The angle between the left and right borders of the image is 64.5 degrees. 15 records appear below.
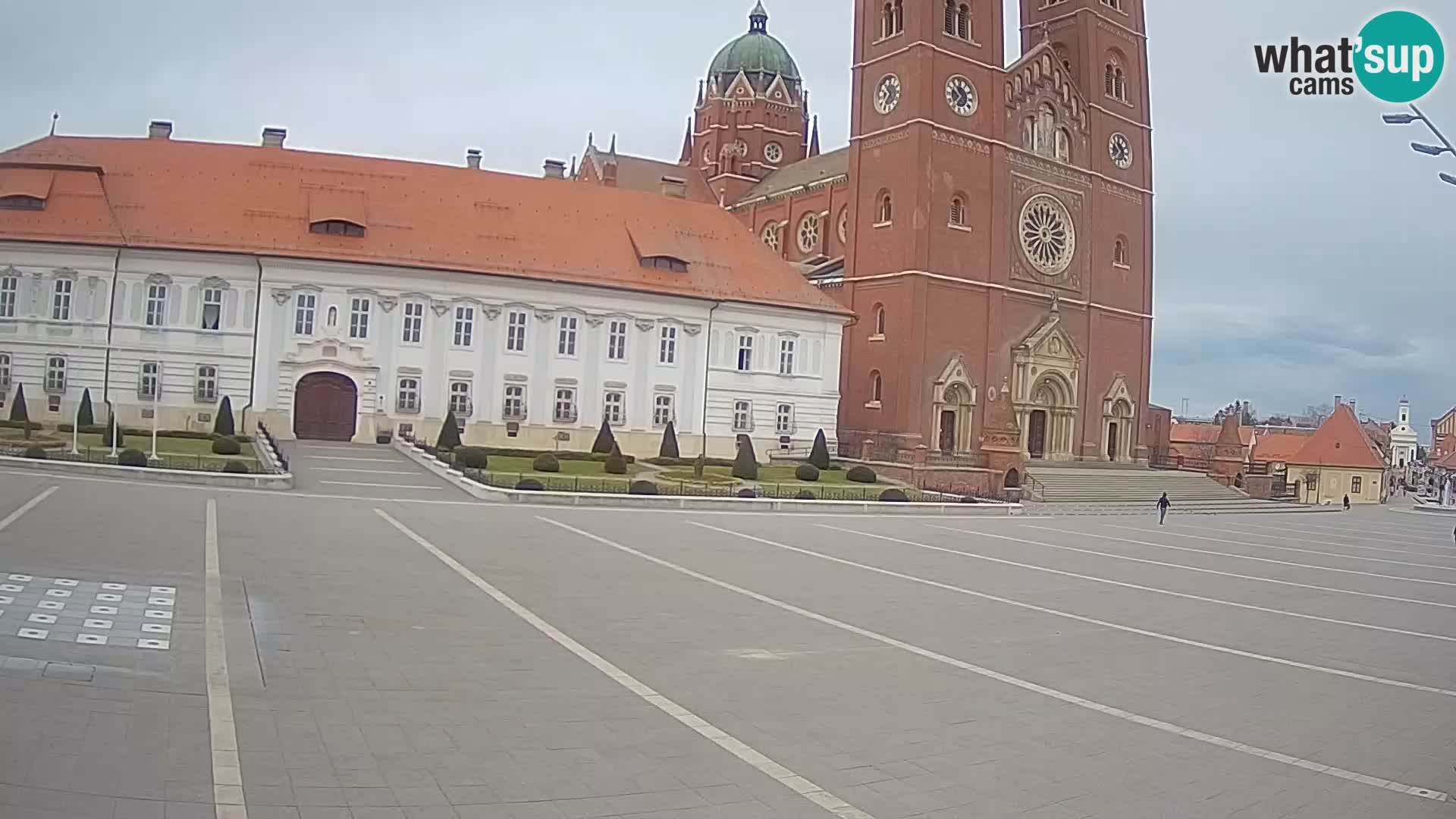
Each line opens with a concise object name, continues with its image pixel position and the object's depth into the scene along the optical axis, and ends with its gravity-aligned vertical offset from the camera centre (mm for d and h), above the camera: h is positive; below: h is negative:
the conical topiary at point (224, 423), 38719 +106
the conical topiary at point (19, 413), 38688 +116
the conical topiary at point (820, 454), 46344 +80
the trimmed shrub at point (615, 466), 37938 -667
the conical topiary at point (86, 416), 37438 +120
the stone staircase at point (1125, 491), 47812 -873
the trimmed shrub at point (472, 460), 34594 -623
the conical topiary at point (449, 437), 39781 +23
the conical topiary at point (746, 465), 39875 -443
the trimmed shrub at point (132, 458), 28984 -930
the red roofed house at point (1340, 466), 84750 +1237
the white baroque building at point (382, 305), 42531 +5159
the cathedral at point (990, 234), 53781 +11729
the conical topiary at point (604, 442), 43906 +121
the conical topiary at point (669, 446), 44438 +100
